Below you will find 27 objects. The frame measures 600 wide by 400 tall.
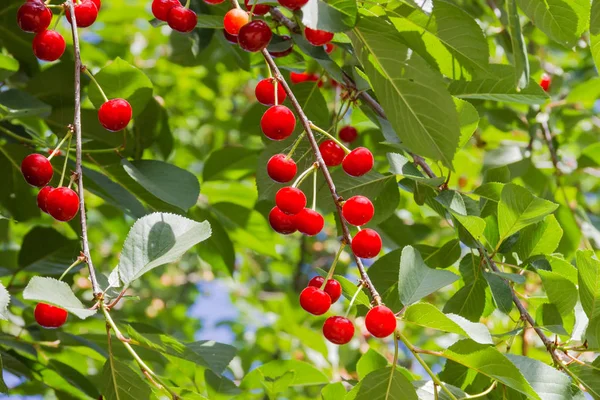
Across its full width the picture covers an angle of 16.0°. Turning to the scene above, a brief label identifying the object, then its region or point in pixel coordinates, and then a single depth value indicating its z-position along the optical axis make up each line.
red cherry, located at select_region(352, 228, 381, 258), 1.35
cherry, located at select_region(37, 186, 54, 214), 1.36
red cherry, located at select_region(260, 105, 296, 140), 1.37
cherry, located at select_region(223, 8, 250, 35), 1.37
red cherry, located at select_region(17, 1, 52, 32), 1.41
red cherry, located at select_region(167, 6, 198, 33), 1.41
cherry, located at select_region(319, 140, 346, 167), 1.44
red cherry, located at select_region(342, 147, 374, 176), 1.39
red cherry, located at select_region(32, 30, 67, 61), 1.42
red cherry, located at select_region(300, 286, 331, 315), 1.34
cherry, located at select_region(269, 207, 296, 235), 1.39
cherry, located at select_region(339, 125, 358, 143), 1.68
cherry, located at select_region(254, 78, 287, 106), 1.42
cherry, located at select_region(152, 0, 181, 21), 1.44
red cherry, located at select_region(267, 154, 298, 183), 1.37
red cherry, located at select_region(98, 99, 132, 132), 1.39
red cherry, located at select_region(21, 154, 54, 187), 1.38
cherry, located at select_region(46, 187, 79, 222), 1.35
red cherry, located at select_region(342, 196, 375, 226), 1.35
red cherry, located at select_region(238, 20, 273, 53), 1.35
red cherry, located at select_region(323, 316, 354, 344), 1.35
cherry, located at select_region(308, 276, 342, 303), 1.37
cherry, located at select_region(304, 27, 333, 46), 1.38
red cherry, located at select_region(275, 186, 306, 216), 1.35
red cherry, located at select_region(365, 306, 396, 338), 1.31
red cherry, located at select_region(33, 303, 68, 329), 1.36
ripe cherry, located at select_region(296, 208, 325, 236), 1.37
